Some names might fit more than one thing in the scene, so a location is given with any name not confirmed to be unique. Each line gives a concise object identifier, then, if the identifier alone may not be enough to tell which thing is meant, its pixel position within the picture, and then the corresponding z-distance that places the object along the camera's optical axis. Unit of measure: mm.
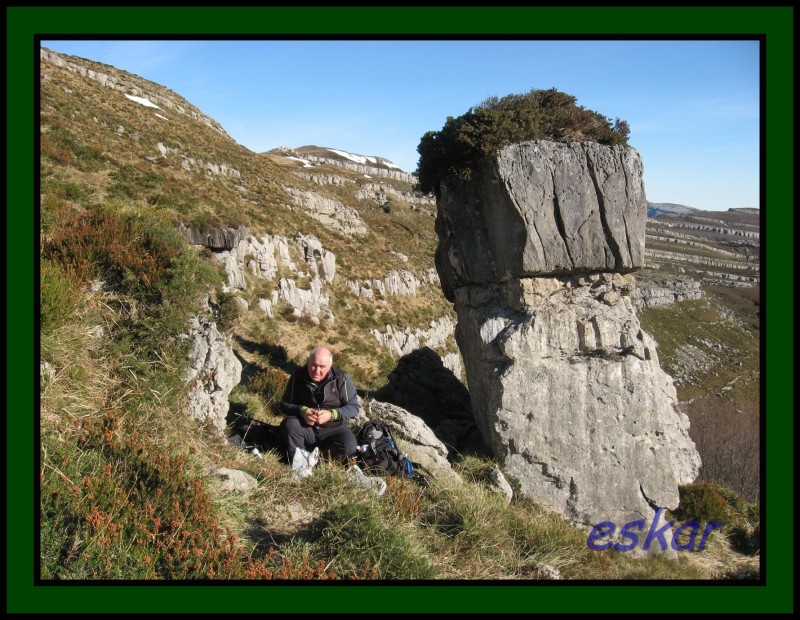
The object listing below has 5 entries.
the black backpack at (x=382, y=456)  7969
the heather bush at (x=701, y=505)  13562
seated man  7609
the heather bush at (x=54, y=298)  6133
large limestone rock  10750
